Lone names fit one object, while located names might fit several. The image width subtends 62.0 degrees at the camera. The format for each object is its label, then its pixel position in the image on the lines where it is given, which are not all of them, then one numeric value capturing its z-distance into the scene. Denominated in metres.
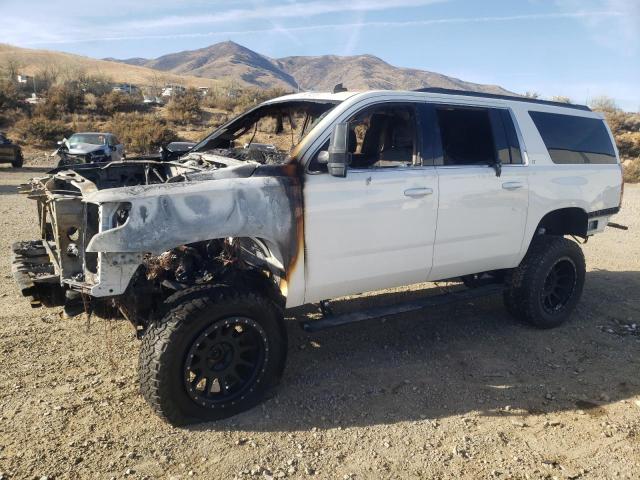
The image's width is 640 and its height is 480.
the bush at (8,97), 30.39
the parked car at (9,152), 19.89
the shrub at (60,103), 29.86
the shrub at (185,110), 30.41
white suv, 3.33
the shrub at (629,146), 24.42
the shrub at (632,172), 20.48
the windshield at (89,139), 18.41
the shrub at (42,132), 26.53
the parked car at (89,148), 17.55
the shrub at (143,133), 25.19
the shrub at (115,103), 32.44
